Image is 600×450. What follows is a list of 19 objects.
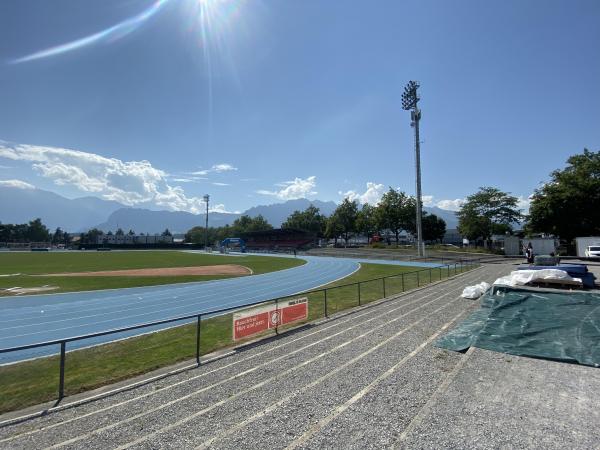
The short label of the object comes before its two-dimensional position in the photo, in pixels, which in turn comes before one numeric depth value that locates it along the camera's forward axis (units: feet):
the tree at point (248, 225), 492.95
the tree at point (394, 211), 266.77
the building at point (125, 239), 516.73
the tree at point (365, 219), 310.04
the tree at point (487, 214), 200.34
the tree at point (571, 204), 157.79
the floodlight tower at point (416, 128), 158.81
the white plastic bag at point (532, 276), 59.16
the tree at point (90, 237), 538.10
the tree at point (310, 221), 411.95
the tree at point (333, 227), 338.34
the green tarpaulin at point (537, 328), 27.66
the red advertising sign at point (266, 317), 33.47
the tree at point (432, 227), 330.05
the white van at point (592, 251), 130.11
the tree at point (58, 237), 543.68
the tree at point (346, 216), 335.26
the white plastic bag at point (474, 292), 53.98
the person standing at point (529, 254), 106.25
